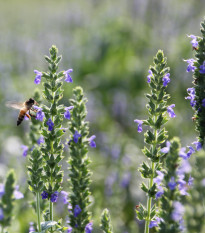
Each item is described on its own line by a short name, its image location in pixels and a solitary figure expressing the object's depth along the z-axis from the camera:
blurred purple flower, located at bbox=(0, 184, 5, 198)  0.79
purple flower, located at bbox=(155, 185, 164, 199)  0.80
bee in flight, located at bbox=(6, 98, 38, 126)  0.93
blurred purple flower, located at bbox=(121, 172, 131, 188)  1.32
